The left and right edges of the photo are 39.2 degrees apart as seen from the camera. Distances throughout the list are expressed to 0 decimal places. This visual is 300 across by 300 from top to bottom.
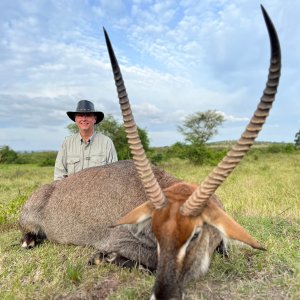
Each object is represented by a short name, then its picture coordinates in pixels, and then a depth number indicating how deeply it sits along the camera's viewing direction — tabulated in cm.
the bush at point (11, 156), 5031
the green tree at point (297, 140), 6504
